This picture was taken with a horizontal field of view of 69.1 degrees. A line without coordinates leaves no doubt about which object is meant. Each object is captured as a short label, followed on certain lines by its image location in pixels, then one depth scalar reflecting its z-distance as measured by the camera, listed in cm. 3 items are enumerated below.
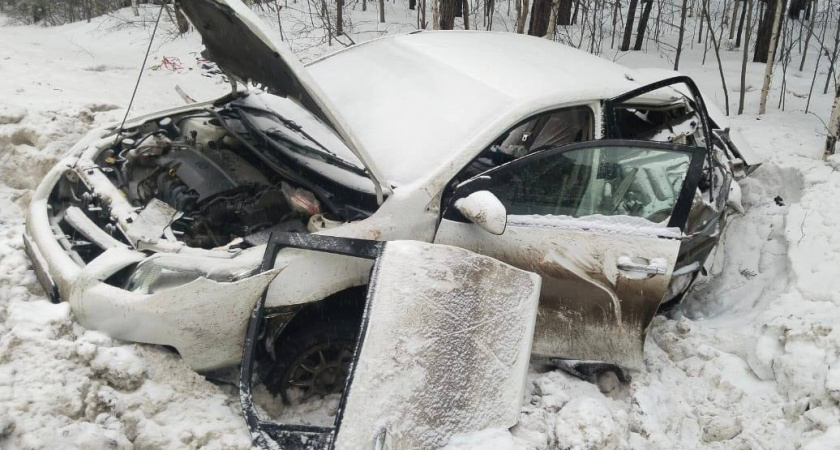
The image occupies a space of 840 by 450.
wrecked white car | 252
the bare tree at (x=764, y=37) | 952
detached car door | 222
